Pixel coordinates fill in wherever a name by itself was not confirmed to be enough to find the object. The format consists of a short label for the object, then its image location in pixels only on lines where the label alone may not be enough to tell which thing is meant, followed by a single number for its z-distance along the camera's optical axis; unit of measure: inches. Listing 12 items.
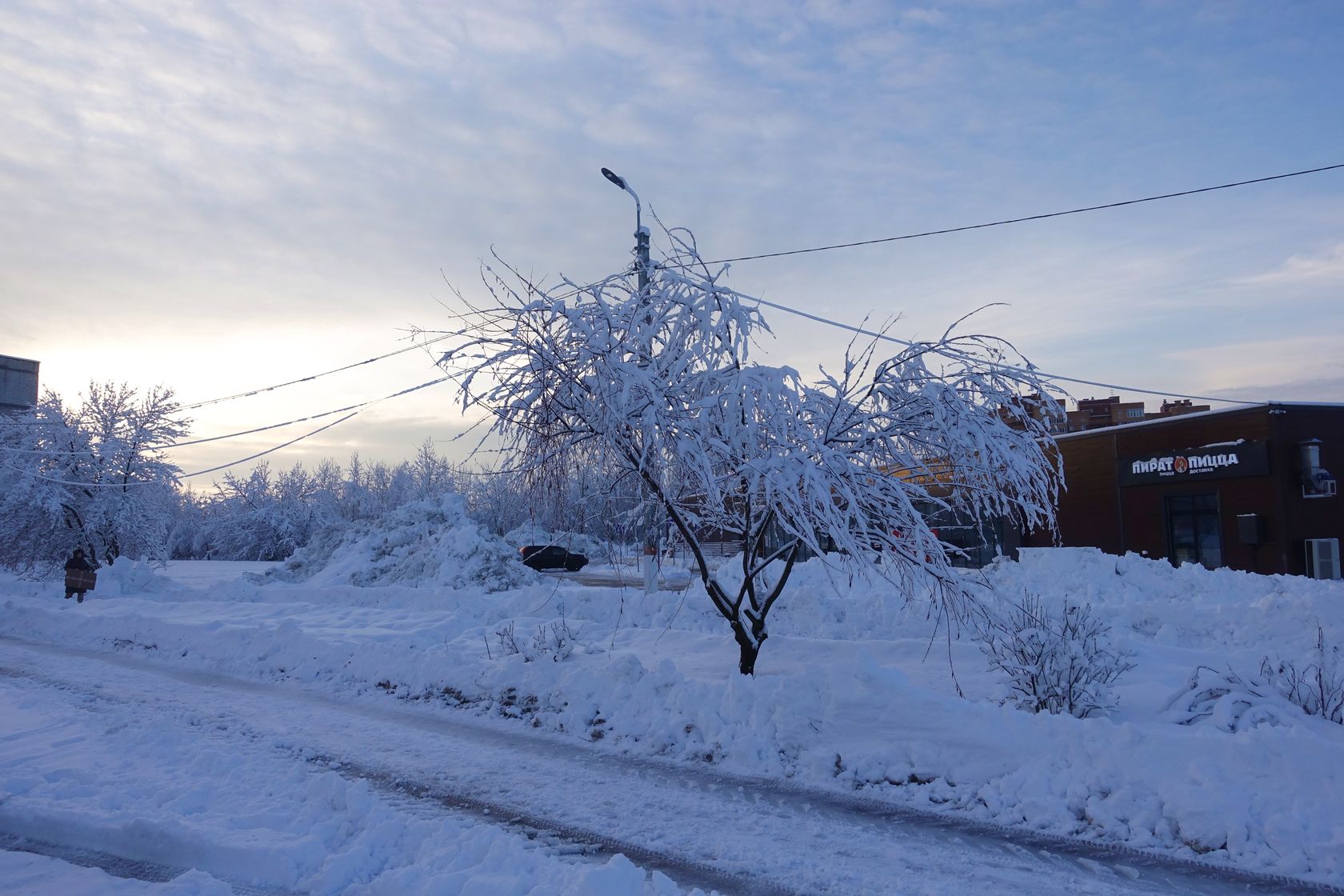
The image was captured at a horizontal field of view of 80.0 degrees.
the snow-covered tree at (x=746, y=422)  301.1
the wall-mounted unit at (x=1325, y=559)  1047.0
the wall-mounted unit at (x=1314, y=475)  1057.5
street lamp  446.3
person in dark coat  903.7
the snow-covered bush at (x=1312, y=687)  285.6
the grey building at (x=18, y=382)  1110.4
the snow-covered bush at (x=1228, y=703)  280.2
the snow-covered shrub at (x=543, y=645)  430.9
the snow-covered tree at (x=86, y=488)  1170.6
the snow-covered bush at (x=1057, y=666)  307.6
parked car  1560.0
